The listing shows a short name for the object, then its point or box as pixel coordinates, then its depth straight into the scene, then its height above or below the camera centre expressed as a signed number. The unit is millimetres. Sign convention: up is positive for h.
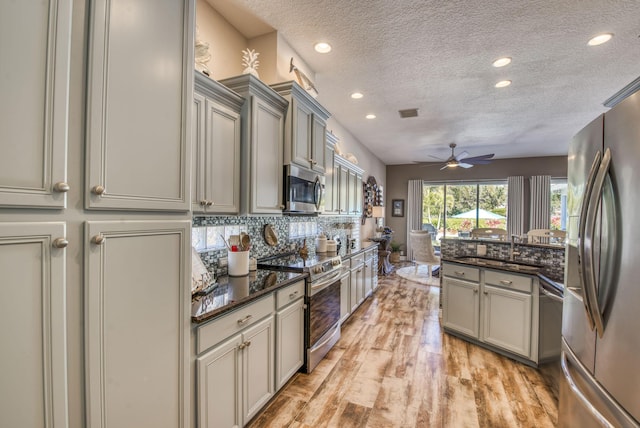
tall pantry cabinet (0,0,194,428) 773 -13
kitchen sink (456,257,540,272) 2740 -507
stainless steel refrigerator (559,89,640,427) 968 -221
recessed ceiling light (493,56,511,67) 2826 +1522
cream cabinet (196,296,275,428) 1431 -881
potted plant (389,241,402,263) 7874 -1103
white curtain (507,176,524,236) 7312 +243
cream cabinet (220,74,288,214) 2123 +516
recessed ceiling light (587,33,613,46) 2438 +1528
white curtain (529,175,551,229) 7070 +319
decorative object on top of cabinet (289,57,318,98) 2650 +1253
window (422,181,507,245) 7723 +189
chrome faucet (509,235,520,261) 3032 -396
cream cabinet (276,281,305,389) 2037 -909
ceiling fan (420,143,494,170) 5502 +1039
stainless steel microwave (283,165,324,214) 2516 +202
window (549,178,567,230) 7215 +256
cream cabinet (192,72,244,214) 1778 +414
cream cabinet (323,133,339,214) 3672 +417
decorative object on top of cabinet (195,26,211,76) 1848 +1005
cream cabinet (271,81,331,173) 2479 +776
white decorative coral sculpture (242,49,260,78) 2205 +1181
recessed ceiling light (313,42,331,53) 2646 +1540
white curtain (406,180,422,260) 8375 +175
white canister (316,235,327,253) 3627 -421
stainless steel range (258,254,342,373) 2393 -776
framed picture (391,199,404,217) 8641 +144
